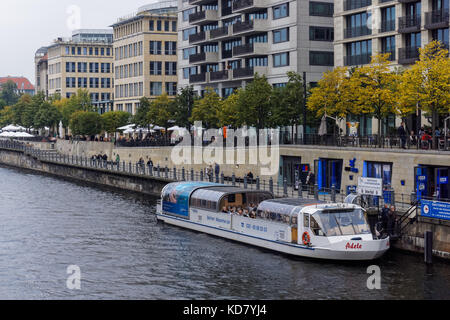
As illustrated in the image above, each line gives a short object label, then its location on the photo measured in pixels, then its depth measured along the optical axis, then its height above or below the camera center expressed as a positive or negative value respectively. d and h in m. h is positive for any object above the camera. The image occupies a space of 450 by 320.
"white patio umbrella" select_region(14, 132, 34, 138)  118.16 -0.24
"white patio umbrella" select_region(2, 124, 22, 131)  127.32 +0.73
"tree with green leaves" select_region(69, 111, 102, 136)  112.38 +1.17
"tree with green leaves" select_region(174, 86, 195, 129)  88.75 +2.69
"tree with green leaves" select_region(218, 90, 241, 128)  75.50 +1.89
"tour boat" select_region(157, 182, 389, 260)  36.62 -4.74
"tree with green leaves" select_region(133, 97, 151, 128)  98.56 +2.29
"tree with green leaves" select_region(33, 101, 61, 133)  140.25 +3.10
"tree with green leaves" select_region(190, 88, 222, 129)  81.12 +2.34
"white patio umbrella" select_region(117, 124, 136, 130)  102.31 +0.65
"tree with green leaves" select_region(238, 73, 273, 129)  70.81 +2.56
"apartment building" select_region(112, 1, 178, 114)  125.06 +12.43
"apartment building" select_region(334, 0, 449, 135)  61.84 +8.47
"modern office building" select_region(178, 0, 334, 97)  79.38 +10.05
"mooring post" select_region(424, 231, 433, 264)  35.91 -5.37
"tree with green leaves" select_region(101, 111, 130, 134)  112.19 +1.72
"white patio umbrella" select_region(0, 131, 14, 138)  119.32 -0.23
